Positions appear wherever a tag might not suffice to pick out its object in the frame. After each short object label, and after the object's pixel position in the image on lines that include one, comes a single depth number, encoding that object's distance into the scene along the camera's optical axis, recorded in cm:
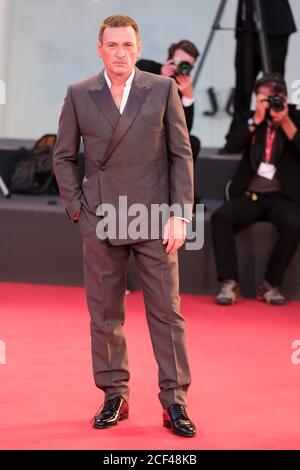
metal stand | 1013
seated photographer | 892
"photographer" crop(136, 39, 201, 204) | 892
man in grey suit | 513
